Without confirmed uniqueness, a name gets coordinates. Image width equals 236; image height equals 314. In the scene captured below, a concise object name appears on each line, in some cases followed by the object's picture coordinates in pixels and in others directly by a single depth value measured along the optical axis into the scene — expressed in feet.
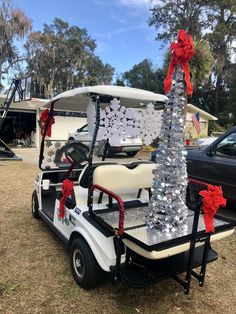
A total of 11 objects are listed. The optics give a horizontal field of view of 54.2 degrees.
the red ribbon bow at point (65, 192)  7.99
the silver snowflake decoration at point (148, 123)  9.67
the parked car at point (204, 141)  23.42
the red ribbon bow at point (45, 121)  11.10
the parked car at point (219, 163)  11.37
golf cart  5.97
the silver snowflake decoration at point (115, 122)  8.97
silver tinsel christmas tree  6.48
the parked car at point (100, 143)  10.44
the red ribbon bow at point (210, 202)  5.82
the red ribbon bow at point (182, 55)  6.06
